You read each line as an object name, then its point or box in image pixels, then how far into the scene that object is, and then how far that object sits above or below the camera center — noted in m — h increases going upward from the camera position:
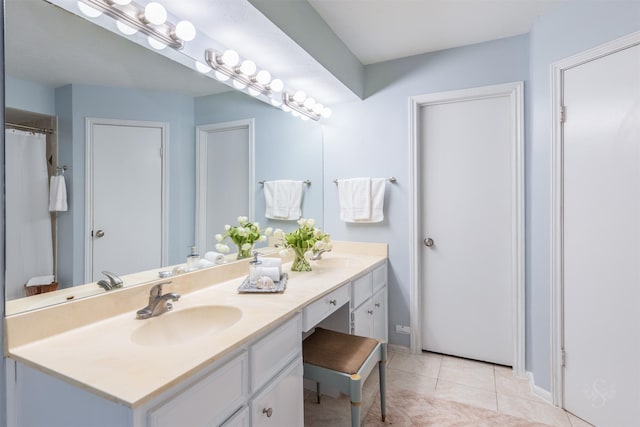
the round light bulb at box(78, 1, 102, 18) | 1.11 +0.72
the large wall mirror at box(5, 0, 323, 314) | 1.01 +0.30
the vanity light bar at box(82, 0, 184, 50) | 1.16 +0.76
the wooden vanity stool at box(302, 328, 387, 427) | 1.41 -0.69
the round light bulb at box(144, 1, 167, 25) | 1.24 +0.79
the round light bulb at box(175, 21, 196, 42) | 1.36 +0.78
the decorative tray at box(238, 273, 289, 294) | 1.51 -0.36
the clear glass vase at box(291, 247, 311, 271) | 2.03 -0.31
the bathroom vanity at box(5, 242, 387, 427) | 0.78 -0.41
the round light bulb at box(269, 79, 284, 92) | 2.04 +0.82
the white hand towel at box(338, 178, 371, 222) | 2.50 +0.12
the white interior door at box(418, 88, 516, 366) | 2.29 -0.10
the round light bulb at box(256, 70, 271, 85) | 1.92 +0.82
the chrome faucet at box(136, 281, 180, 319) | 1.20 -0.34
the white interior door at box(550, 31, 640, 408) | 1.84 -0.12
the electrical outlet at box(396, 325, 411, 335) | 2.54 -0.92
